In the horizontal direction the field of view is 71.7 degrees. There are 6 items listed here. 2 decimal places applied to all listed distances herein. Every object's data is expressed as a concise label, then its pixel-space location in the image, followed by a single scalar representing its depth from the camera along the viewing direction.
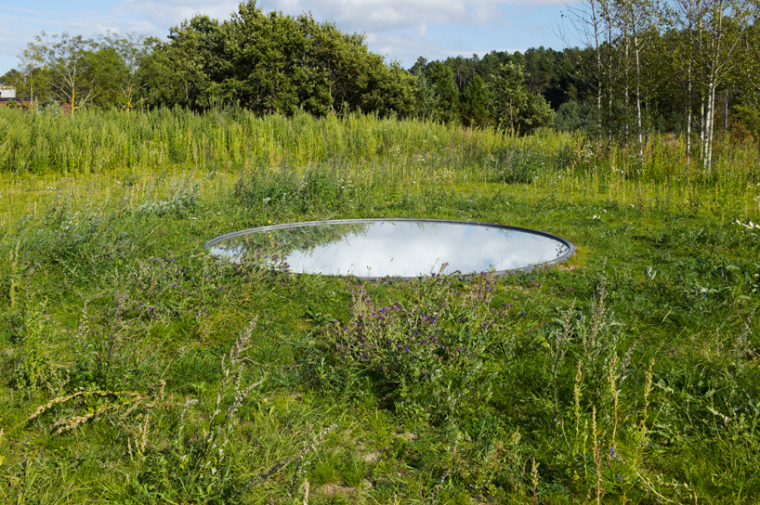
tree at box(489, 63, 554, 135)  35.00
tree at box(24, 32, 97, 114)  31.33
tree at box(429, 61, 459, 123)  43.28
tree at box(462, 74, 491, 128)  41.88
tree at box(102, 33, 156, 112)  30.20
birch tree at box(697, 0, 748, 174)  9.41
